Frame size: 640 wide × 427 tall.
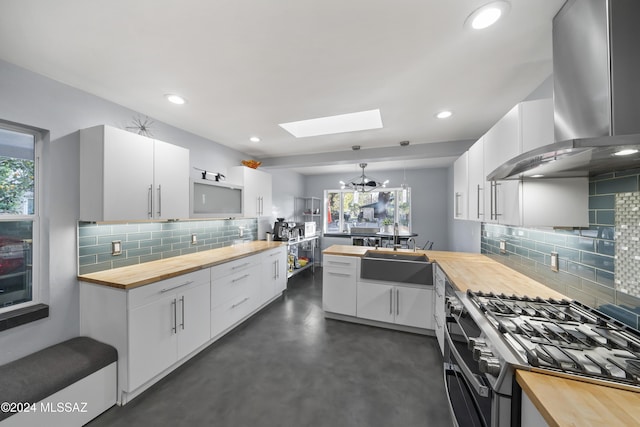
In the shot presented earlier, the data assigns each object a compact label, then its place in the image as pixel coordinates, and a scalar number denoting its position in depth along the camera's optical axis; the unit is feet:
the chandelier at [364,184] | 13.52
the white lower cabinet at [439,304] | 7.34
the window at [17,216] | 5.33
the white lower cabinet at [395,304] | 8.37
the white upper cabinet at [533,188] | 4.58
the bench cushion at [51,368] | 4.24
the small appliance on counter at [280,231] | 13.67
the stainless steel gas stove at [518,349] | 2.69
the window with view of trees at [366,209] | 18.89
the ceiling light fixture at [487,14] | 3.68
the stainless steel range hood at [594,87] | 2.85
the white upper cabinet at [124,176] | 6.02
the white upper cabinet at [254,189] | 11.41
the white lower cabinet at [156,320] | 5.46
